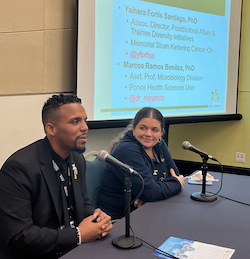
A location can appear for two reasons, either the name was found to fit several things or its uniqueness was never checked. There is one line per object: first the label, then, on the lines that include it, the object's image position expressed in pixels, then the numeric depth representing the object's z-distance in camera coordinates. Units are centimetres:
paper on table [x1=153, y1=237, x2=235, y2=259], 125
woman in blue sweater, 208
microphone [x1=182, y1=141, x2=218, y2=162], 192
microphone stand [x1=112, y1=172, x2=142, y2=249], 133
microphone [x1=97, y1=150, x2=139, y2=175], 134
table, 130
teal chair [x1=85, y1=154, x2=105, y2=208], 217
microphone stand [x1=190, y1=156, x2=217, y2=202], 192
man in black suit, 136
